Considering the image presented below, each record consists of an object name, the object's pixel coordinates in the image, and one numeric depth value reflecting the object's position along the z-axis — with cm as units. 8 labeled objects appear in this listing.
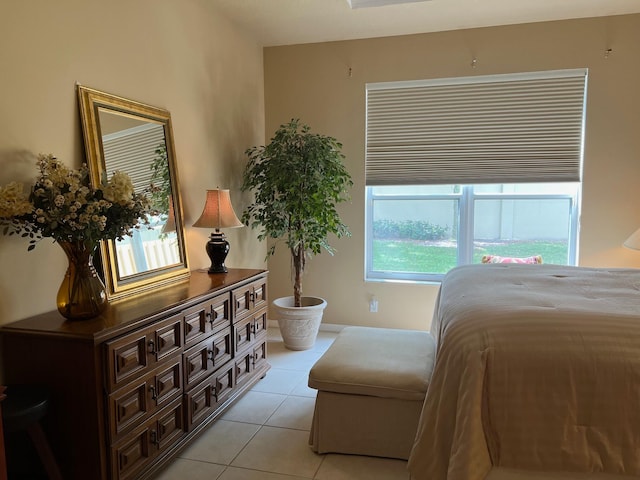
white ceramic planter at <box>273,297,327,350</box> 380
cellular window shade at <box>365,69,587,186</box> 380
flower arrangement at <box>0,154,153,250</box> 179
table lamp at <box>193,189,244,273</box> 305
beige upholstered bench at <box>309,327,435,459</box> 223
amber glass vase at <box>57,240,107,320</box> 193
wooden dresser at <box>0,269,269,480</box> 179
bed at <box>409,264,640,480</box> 162
